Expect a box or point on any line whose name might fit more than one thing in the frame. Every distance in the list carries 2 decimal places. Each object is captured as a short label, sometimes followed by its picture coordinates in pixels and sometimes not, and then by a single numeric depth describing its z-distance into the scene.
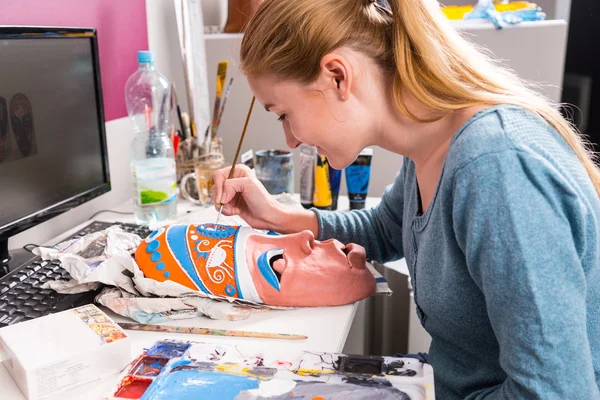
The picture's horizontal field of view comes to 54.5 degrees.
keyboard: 0.82
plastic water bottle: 1.22
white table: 0.79
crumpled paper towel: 0.85
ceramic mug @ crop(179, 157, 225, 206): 1.40
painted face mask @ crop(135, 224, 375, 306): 0.87
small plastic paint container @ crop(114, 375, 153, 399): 0.66
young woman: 0.58
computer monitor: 0.95
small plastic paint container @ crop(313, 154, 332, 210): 1.37
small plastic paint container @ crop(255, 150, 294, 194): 1.43
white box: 0.66
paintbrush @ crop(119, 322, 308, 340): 0.81
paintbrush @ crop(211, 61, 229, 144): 1.44
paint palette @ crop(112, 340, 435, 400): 0.65
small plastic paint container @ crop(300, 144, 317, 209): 1.39
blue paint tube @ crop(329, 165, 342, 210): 1.38
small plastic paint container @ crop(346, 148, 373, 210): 1.37
